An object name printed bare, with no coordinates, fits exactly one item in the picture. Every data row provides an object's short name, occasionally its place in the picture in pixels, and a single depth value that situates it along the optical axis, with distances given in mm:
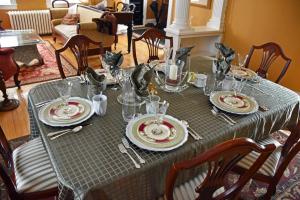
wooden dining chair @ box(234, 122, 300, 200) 1291
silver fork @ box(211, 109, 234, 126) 1295
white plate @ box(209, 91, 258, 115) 1396
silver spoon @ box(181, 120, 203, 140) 1160
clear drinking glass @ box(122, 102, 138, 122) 1275
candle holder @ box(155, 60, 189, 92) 1596
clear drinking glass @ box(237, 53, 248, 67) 2003
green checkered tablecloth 922
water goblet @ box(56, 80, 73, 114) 1342
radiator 5224
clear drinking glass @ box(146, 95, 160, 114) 1271
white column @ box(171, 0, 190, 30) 3178
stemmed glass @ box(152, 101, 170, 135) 1235
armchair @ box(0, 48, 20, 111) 2674
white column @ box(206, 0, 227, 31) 3396
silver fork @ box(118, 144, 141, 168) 979
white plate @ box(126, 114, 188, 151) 1059
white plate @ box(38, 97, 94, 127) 1188
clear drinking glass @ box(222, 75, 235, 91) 1673
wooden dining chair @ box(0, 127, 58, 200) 1145
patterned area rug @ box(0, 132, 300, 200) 1746
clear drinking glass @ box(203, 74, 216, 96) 1599
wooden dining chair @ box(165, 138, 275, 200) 822
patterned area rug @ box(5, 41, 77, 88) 3402
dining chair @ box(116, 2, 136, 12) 5996
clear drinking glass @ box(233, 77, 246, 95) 1687
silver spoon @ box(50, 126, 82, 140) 1132
